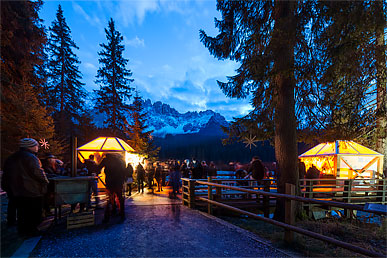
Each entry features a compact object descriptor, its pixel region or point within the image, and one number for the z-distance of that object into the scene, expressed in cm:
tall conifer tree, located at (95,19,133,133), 2055
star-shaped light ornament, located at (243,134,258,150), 651
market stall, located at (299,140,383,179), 1156
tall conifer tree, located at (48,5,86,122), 1927
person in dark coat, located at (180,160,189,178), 1269
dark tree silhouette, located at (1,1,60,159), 701
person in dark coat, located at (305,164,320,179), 976
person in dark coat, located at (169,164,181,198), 979
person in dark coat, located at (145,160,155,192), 1166
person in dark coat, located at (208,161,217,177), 1139
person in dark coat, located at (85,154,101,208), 685
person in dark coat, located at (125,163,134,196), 941
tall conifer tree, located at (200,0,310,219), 531
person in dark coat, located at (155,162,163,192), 1155
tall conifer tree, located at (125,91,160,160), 1532
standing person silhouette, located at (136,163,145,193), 1039
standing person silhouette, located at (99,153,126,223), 480
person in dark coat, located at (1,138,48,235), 361
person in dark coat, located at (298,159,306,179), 895
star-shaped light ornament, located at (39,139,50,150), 942
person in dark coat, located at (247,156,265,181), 786
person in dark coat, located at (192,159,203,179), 1075
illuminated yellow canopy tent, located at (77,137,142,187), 1070
